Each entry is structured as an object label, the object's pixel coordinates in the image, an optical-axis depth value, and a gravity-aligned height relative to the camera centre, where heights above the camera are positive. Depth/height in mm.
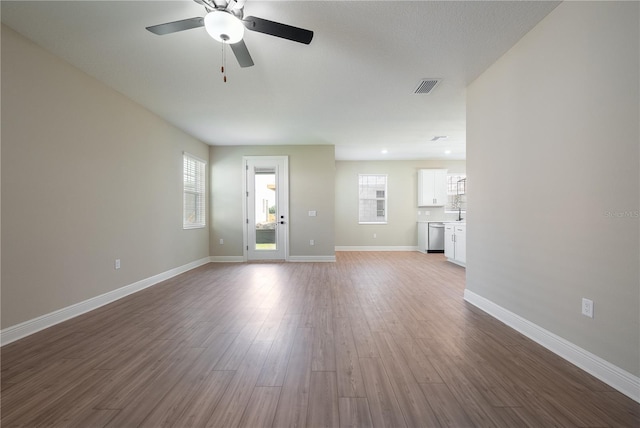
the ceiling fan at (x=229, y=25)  1760 +1278
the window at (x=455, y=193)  7996 +532
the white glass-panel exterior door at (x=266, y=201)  6145 +204
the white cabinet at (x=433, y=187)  7848 +693
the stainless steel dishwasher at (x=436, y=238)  7353 -765
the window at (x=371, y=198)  8180 +376
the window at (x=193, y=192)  5176 +361
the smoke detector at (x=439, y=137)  5470 +1530
